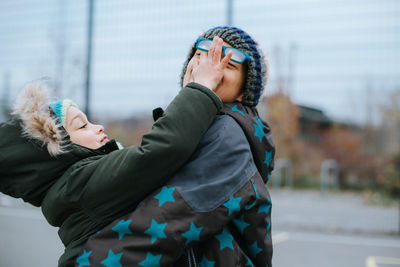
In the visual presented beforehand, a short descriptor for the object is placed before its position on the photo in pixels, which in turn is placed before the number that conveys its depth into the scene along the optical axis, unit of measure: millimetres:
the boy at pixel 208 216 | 1032
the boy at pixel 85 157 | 1055
